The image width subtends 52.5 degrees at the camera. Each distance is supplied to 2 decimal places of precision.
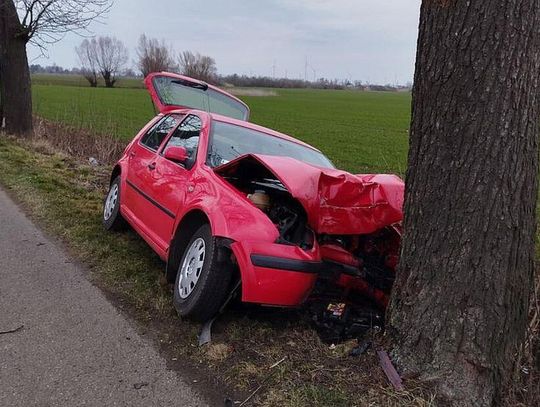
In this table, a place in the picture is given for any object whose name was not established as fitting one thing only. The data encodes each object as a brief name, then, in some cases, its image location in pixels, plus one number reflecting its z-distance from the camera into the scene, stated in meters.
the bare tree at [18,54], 13.62
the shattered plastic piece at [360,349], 3.37
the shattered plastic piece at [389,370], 3.06
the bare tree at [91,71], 88.43
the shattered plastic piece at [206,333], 3.70
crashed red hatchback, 3.62
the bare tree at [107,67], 91.55
